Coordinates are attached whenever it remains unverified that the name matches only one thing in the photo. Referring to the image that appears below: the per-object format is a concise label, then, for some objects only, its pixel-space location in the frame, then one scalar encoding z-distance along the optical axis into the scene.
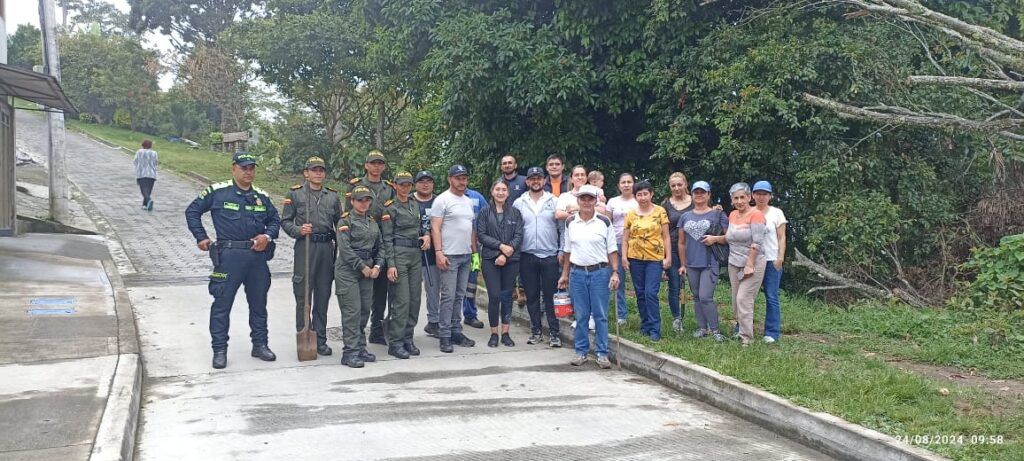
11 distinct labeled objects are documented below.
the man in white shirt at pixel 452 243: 8.55
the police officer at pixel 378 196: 8.14
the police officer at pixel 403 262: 8.12
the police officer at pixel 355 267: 7.74
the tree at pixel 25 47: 44.84
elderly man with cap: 7.87
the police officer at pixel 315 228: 7.92
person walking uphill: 19.69
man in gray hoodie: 8.62
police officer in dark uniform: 7.58
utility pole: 16.38
